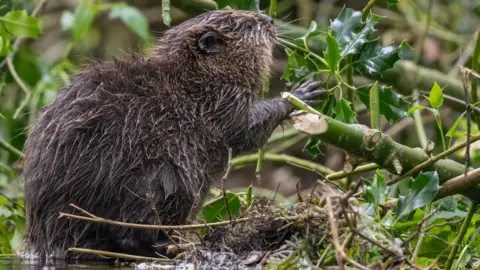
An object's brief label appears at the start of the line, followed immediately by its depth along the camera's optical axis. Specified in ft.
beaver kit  25.12
